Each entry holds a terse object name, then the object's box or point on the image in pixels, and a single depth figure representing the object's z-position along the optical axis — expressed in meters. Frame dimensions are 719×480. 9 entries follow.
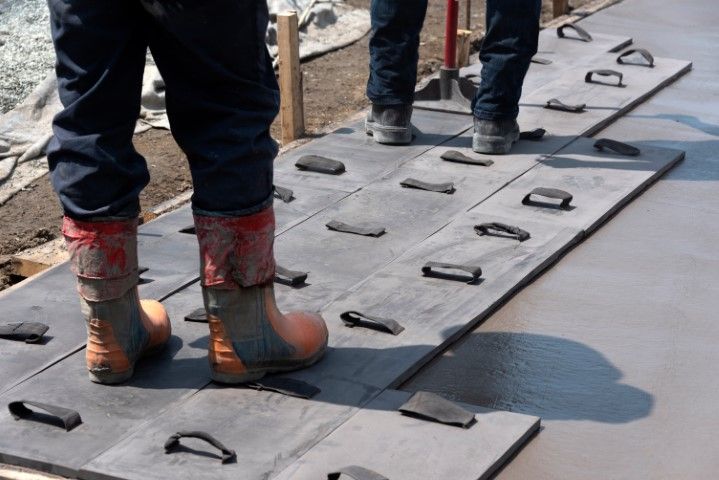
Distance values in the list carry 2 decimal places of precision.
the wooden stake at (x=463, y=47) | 6.80
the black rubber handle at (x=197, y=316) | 3.65
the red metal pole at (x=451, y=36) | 5.82
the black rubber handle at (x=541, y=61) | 6.84
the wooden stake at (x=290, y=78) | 5.54
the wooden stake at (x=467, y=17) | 7.39
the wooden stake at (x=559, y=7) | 8.27
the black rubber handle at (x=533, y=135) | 5.42
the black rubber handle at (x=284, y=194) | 4.67
